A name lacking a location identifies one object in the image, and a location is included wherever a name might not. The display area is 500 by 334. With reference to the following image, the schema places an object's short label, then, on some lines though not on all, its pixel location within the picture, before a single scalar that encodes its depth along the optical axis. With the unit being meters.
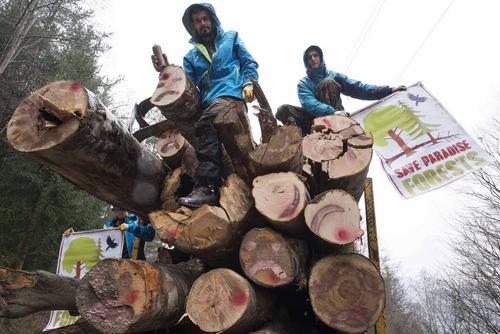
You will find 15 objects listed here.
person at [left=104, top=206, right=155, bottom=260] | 4.12
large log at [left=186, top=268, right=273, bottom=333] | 1.74
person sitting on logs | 4.14
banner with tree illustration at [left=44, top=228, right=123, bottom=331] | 5.20
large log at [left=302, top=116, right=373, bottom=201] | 2.32
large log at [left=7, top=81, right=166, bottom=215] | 1.96
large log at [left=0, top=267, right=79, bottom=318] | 2.23
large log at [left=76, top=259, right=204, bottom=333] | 1.74
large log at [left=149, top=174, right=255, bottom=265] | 2.08
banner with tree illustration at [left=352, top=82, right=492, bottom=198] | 3.43
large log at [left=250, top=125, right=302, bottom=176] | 2.28
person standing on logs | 2.53
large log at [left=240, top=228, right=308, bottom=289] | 1.98
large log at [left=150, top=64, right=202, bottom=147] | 2.66
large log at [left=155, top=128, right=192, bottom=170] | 3.03
